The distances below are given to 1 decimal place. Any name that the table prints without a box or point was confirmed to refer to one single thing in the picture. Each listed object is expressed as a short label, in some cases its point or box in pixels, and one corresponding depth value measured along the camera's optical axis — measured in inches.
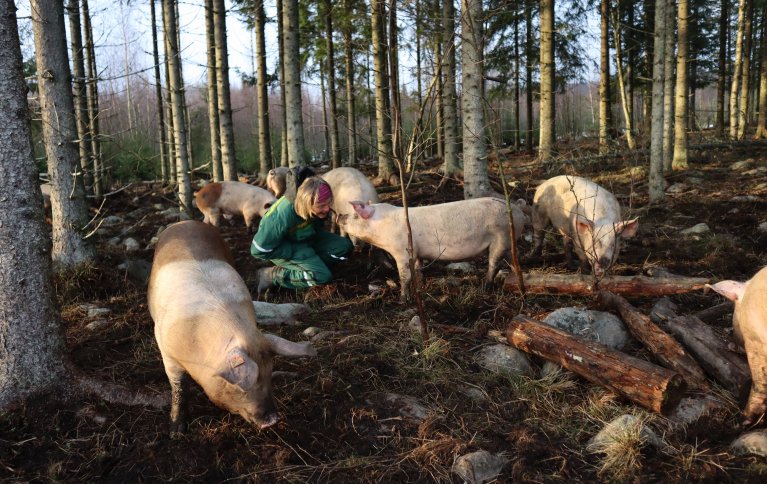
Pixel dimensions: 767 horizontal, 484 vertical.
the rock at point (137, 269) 246.8
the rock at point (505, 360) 154.8
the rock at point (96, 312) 201.5
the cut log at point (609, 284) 187.5
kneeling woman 236.5
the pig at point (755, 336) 118.3
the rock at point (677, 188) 395.7
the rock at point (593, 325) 163.3
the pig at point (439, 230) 219.3
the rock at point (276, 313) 194.9
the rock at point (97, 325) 188.9
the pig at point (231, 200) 395.5
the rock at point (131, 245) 318.7
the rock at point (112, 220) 410.9
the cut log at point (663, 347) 140.7
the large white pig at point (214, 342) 119.8
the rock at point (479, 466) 112.7
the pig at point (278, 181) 310.2
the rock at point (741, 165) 481.4
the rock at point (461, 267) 250.8
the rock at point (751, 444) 112.7
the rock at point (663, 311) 166.6
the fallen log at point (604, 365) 127.9
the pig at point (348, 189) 302.5
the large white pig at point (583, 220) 213.6
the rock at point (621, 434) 119.0
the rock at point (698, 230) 282.0
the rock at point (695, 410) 128.7
